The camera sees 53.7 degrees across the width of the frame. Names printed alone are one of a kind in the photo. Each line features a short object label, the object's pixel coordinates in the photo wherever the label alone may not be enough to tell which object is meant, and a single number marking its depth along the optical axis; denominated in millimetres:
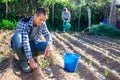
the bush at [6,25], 5997
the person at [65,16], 6171
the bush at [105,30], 6131
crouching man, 2040
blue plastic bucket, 2250
